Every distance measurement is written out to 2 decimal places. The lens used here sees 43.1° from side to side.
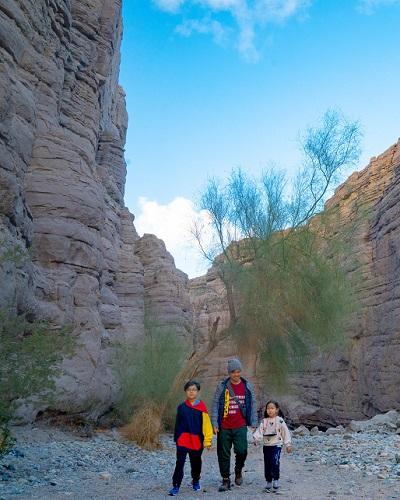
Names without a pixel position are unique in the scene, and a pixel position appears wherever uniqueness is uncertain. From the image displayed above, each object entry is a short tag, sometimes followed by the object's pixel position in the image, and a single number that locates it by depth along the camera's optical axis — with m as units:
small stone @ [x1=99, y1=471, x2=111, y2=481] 7.21
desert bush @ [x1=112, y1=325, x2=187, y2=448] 15.03
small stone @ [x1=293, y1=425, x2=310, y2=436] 18.55
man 6.25
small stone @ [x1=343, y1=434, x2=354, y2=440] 13.66
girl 6.17
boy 6.04
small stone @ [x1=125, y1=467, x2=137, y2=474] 8.13
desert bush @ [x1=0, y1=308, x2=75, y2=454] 5.80
